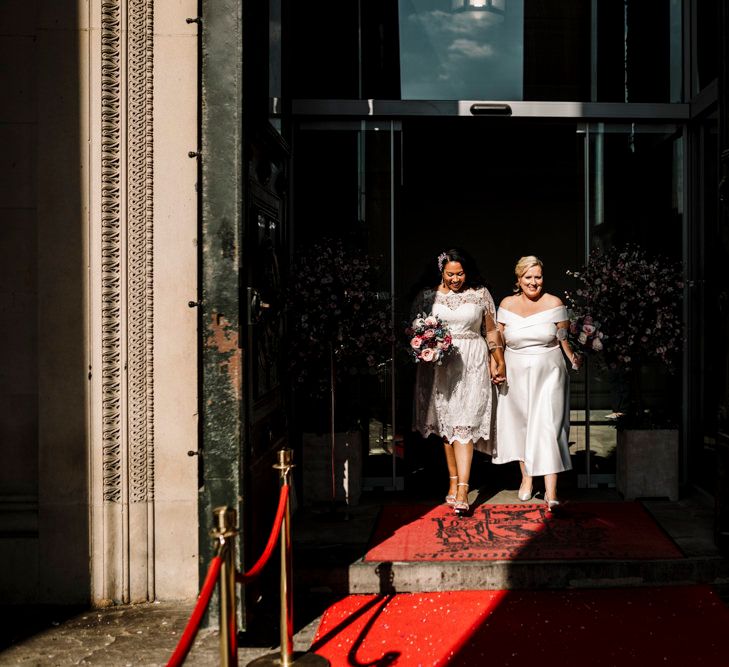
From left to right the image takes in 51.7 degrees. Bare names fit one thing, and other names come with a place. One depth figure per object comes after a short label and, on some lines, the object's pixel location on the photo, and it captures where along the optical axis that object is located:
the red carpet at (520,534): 5.42
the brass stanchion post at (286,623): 4.17
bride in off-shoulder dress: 6.49
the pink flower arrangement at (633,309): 6.76
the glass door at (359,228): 7.42
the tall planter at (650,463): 6.96
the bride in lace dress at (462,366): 6.61
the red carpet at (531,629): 4.21
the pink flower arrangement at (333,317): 6.48
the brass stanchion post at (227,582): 2.99
